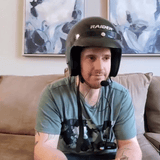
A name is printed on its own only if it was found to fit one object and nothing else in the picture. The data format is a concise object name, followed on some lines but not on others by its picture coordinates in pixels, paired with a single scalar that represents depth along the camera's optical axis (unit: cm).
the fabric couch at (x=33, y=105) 128
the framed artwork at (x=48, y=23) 177
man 74
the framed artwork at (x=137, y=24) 174
